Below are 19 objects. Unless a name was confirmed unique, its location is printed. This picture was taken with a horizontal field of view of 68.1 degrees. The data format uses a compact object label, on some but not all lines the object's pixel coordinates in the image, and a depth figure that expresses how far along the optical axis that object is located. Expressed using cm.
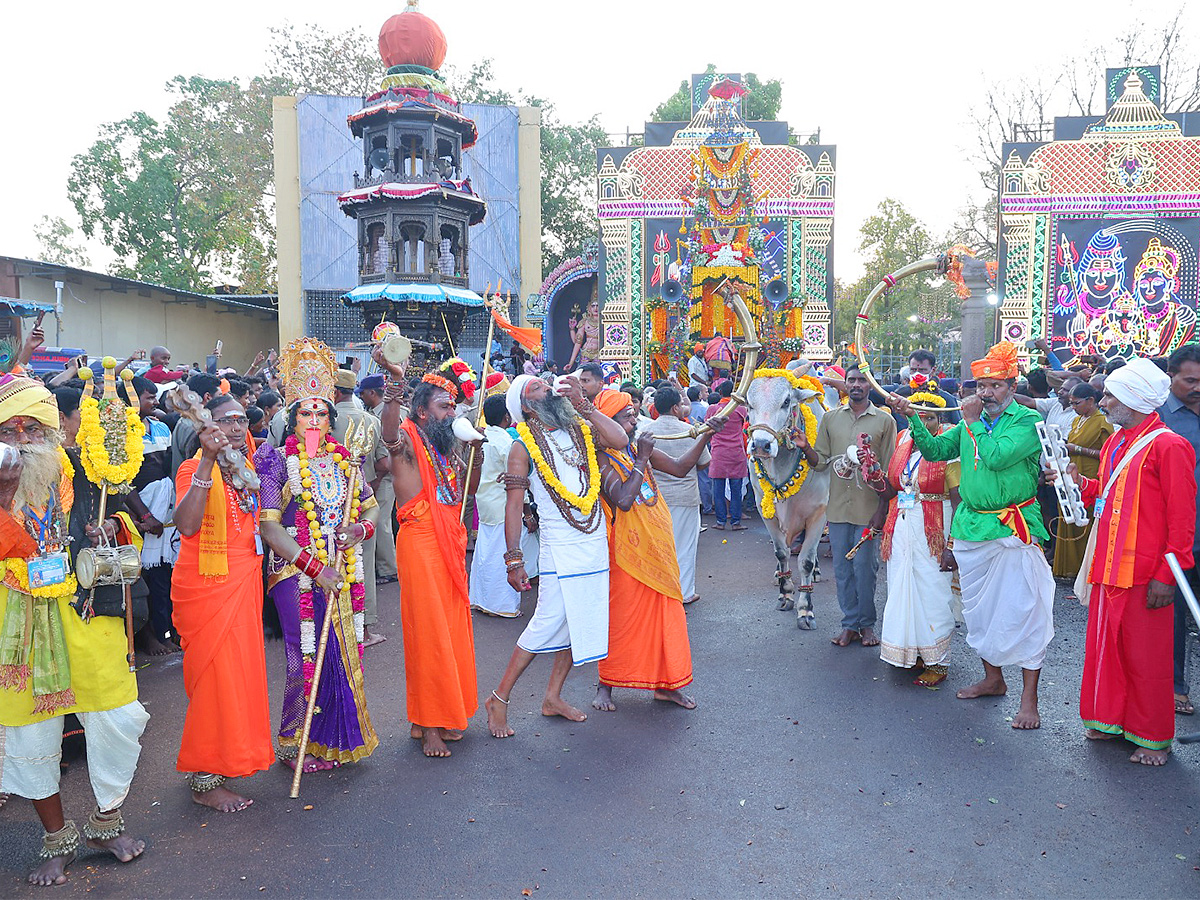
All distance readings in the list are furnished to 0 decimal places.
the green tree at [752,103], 3142
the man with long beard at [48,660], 329
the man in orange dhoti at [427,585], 448
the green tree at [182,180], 2850
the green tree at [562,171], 3078
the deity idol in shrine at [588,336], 2358
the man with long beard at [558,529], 469
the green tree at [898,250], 2427
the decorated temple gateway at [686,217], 2269
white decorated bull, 682
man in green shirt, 486
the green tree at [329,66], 2941
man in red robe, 422
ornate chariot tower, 1939
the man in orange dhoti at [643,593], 503
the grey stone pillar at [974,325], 2022
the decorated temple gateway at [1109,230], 2006
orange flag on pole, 555
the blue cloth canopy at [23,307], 1547
